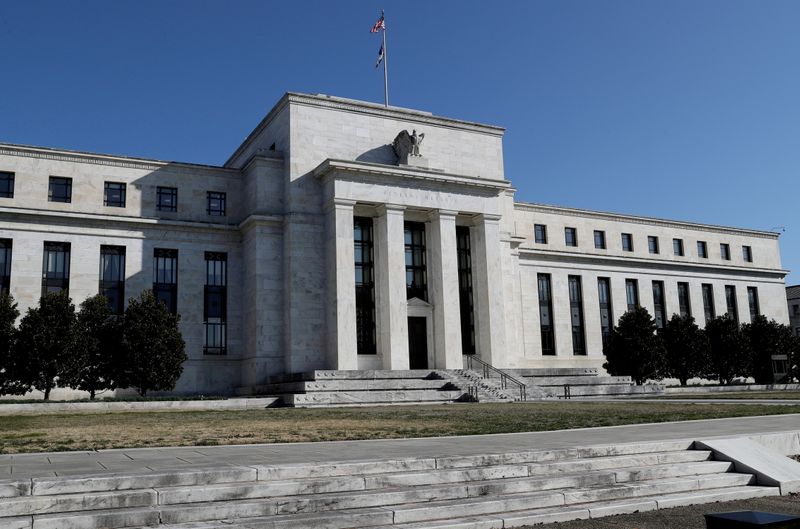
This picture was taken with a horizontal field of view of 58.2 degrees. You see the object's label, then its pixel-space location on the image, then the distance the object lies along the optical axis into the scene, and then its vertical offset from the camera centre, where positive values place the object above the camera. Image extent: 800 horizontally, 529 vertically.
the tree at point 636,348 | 49.50 +2.52
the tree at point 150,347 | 35.75 +2.70
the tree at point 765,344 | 57.19 +2.89
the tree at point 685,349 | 52.75 +2.47
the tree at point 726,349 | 55.25 +2.46
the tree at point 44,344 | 33.16 +2.82
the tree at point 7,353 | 33.25 +2.45
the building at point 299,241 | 40.69 +9.23
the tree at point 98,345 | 35.41 +2.91
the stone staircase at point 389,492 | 8.04 -1.24
